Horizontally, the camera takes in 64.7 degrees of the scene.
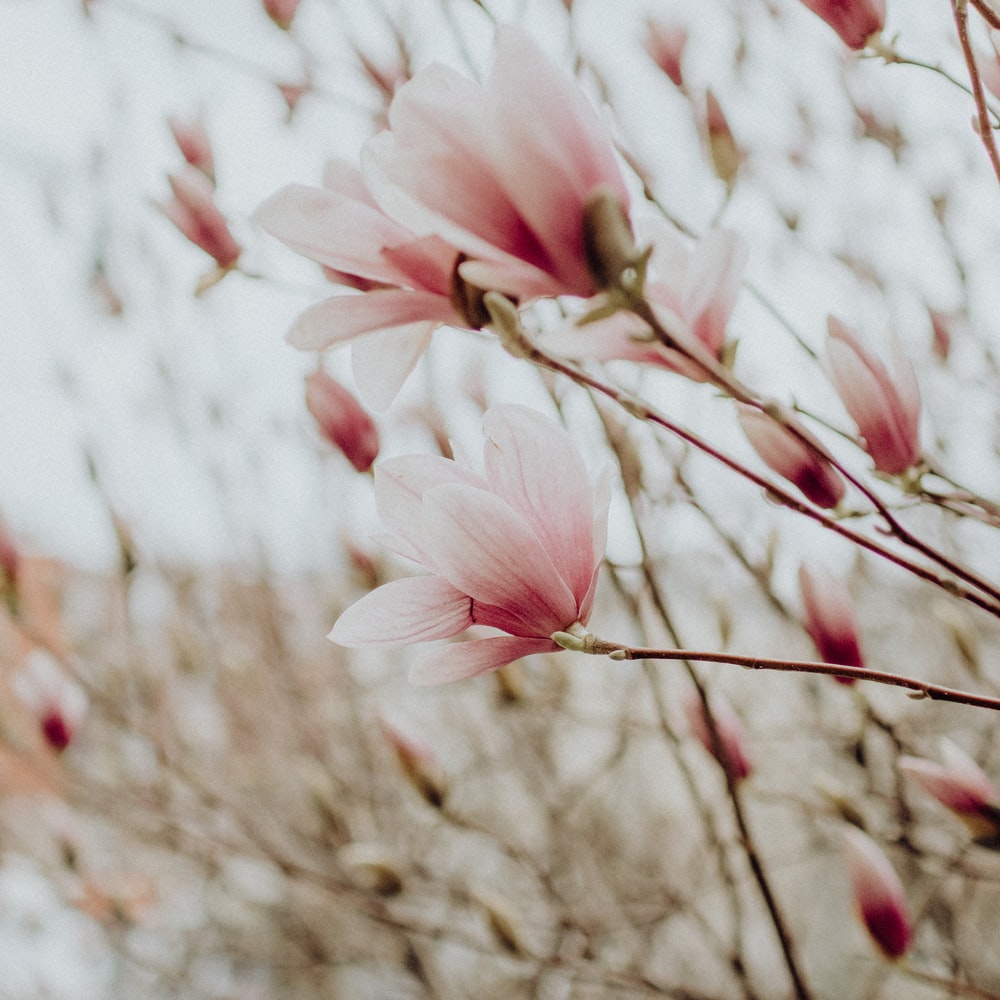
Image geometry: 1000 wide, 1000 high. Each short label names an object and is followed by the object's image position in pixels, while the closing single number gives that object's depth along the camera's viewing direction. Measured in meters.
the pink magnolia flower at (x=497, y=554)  0.36
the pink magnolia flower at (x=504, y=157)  0.31
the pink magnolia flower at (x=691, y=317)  0.40
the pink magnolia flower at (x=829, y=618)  0.55
